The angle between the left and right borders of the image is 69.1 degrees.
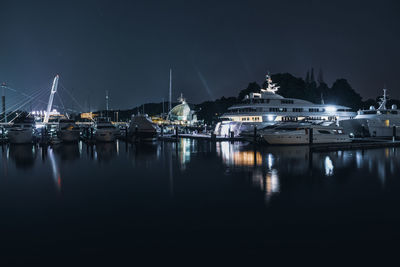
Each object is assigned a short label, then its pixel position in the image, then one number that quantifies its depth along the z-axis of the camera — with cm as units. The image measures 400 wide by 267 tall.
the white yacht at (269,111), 4053
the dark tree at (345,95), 8475
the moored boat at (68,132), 3141
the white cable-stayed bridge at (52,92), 5950
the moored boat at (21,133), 2925
